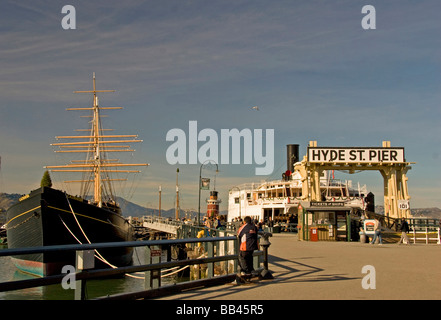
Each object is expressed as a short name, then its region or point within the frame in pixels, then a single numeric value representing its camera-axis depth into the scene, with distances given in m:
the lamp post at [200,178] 46.78
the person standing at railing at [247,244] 11.46
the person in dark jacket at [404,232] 29.73
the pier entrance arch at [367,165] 36.06
